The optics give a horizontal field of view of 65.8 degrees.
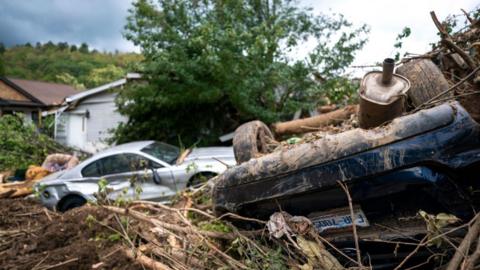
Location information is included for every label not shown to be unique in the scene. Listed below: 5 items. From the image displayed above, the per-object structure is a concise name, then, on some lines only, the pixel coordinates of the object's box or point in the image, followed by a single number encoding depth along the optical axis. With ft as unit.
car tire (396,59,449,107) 8.15
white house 62.44
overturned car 5.96
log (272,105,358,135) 16.07
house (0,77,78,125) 83.46
